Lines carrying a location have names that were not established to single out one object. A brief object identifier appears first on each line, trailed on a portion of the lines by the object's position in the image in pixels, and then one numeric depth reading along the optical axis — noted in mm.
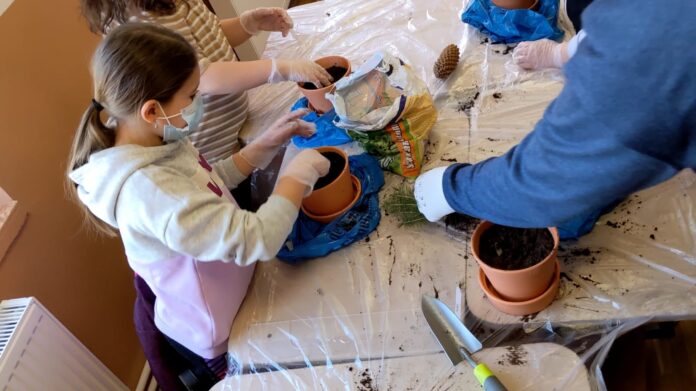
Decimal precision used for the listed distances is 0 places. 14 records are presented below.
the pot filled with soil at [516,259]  748
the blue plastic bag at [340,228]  979
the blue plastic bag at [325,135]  1173
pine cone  1192
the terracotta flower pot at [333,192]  987
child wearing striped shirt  1151
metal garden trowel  761
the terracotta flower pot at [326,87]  1168
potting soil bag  1030
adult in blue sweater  469
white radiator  1098
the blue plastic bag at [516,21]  1188
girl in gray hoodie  828
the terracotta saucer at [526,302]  778
